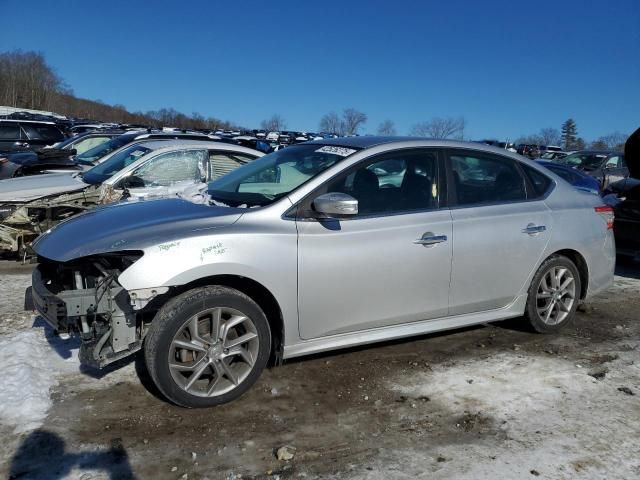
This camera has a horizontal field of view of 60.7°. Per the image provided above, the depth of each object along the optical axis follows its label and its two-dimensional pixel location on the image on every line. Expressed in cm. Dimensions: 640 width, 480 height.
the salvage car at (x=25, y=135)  1777
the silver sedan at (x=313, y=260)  335
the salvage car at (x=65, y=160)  977
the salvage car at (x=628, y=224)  741
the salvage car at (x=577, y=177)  1129
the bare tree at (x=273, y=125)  6759
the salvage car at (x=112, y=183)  687
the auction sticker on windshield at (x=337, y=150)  414
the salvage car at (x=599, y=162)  1648
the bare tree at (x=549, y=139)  6575
